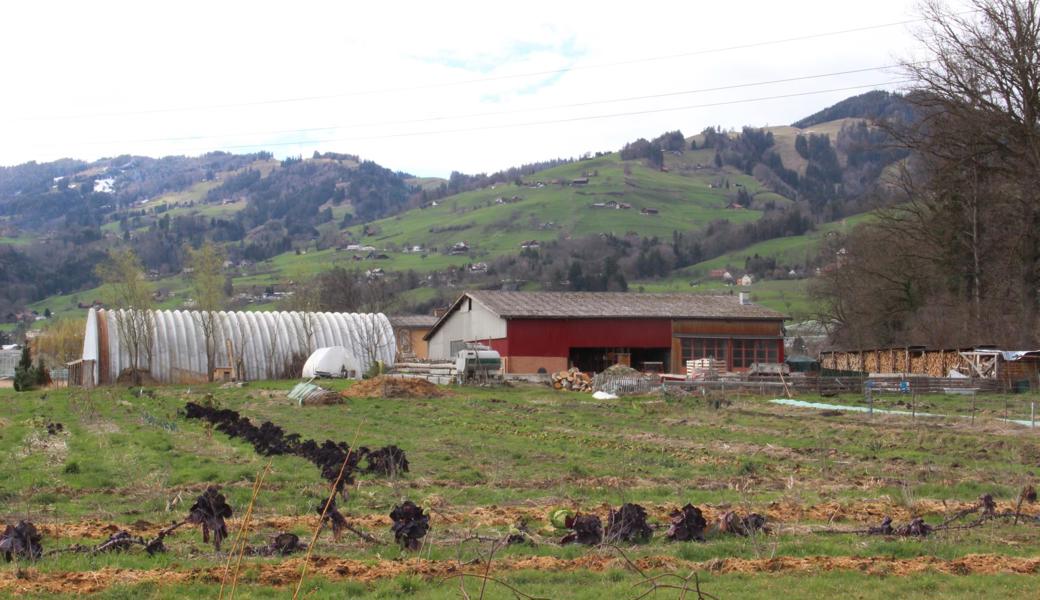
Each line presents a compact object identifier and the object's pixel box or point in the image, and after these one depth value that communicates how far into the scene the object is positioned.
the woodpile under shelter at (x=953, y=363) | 37.72
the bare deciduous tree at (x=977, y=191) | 39.22
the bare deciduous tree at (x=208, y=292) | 51.72
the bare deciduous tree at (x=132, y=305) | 49.00
